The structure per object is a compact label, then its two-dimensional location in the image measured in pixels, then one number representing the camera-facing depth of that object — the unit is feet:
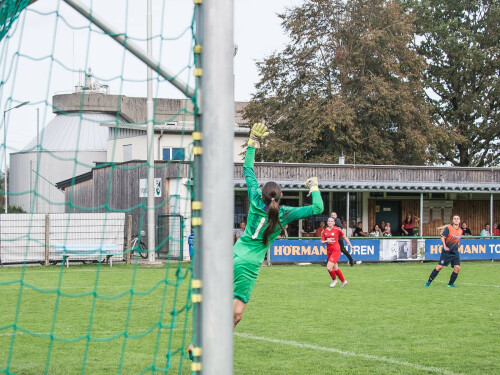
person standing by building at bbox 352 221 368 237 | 93.20
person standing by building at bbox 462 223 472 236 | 94.38
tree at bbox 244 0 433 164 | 114.42
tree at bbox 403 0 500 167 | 133.59
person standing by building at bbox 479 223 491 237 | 97.96
